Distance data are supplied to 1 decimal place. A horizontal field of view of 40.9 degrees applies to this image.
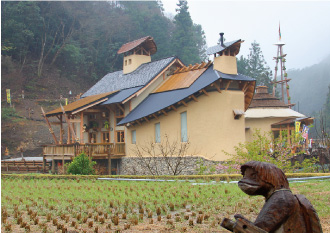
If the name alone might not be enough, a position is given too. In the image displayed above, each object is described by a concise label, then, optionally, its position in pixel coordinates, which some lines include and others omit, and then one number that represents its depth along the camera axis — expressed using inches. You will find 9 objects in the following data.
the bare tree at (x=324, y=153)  831.0
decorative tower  1801.2
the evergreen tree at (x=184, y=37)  2332.2
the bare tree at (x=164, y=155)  948.0
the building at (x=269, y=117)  1320.1
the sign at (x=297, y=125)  1237.9
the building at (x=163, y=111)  964.6
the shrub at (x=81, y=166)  919.0
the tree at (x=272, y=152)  724.7
